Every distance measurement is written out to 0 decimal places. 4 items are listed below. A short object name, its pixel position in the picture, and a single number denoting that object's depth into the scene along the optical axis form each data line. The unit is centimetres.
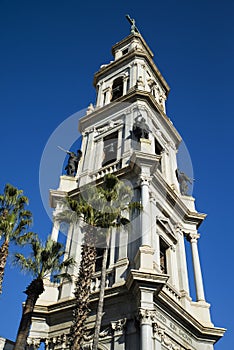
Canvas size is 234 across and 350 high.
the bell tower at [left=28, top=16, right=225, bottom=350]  1623
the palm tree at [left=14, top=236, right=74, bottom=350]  1619
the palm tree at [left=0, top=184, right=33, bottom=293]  1789
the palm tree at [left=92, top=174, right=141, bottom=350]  1642
